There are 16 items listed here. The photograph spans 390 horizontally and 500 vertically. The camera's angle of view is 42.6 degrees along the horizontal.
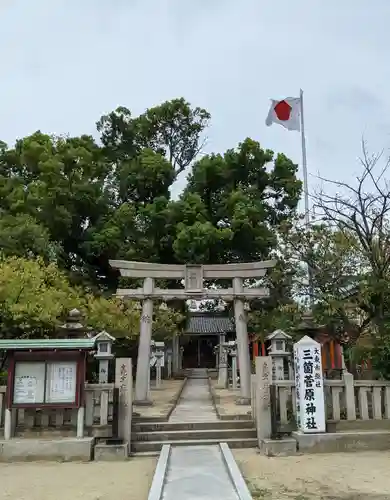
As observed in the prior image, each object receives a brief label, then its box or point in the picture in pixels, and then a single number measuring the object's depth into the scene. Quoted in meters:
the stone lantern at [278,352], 11.66
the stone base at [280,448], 9.03
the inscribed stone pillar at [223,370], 23.08
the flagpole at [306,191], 13.38
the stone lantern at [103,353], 11.73
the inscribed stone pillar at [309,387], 9.30
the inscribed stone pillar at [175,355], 32.61
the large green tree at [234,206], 24.38
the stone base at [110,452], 8.81
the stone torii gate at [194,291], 15.33
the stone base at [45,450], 8.67
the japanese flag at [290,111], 18.94
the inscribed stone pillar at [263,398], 9.57
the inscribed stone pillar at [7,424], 8.90
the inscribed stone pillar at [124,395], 9.34
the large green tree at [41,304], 13.50
